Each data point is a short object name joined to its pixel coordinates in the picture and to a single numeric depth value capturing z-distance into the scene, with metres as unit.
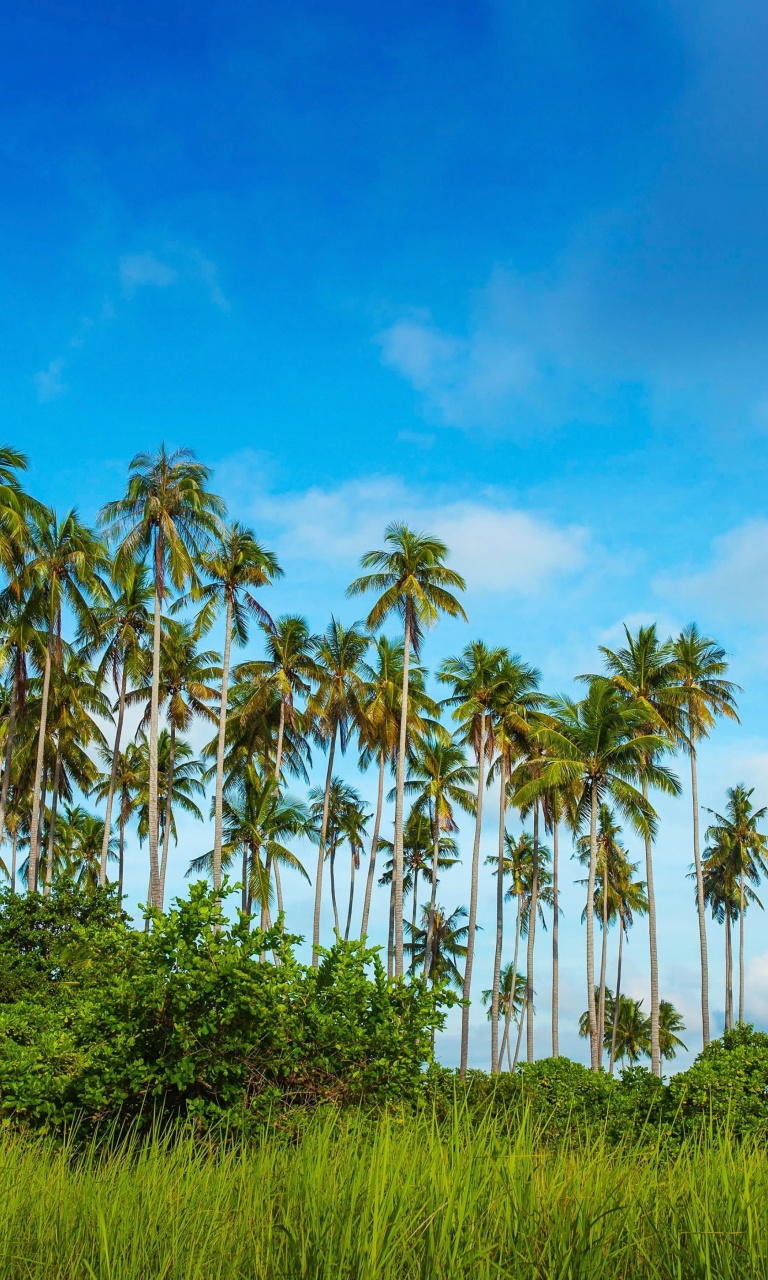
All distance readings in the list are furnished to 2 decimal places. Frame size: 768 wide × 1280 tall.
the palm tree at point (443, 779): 49.69
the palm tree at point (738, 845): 58.72
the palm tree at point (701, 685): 43.53
